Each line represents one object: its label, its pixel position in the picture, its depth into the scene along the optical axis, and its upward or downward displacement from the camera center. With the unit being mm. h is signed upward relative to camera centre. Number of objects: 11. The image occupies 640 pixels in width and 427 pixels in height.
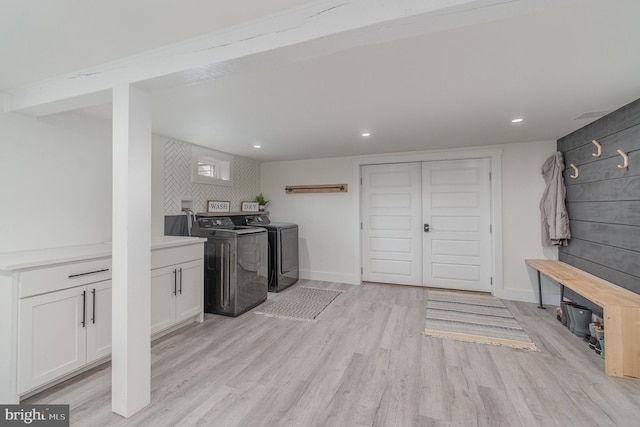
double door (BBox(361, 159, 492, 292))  4164 -130
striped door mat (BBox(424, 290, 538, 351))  2719 -1159
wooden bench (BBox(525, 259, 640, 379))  2090 -877
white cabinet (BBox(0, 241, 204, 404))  1701 -642
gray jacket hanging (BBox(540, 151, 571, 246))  3387 +106
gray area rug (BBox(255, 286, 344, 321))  3344 -1140
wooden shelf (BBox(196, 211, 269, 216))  3770 +47
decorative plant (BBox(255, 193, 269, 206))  5077 +291
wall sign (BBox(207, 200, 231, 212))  3977 +154
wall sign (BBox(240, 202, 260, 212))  4688 +162
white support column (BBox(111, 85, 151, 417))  1621 -194
